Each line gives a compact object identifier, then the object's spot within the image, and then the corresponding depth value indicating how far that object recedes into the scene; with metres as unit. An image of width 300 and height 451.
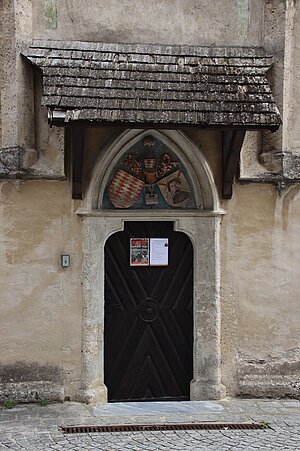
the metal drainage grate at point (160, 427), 6.64
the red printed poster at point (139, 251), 7.73
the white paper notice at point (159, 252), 7.77
